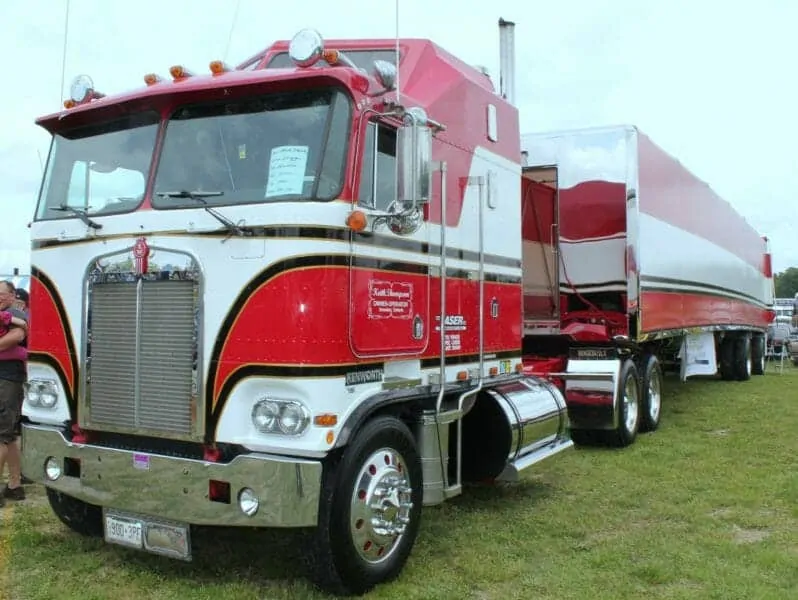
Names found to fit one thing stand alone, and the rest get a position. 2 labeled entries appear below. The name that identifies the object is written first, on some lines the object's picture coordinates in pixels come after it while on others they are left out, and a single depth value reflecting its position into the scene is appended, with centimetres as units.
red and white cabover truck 427
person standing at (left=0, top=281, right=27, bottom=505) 650
